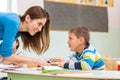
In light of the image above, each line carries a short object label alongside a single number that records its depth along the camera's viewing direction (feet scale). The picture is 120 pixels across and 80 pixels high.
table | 5.89
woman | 7.55
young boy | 8.23
